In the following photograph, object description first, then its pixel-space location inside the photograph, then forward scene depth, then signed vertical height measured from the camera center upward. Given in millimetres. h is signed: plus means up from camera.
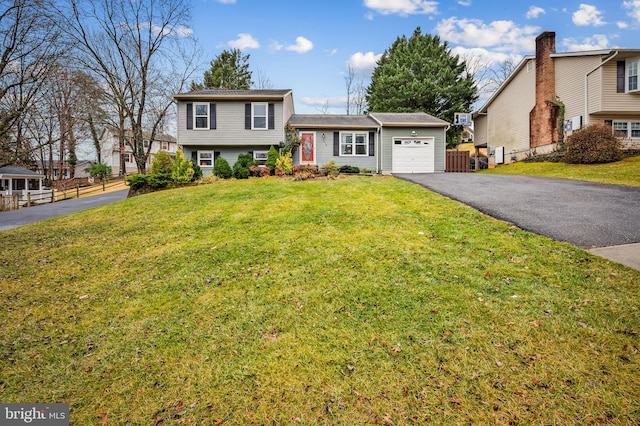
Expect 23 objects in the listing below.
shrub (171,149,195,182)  16344 +1416
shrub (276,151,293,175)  16906 +1714
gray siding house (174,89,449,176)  19109 +3723
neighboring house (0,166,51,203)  24641 +1510
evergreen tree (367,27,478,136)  31016 +11244
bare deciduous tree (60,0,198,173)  24455 +11565
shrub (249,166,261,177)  17283 +1426
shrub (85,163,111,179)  35938 +3216
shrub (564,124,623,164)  16625 +2449
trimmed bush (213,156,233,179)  17344 +1466
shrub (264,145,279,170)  17364 +2090
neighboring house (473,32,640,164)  18844 +6221
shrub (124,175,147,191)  15844 +837
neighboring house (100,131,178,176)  42328 +5654
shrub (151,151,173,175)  16375 +1740
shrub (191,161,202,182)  17000 +1296
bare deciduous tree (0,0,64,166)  11501 +5473
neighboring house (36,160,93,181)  45794 +4458
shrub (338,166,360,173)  17984 +1470
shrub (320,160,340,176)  15781 +1267
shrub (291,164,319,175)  15477 +1320
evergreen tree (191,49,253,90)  39156 +15724
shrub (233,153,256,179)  16906 +1702
